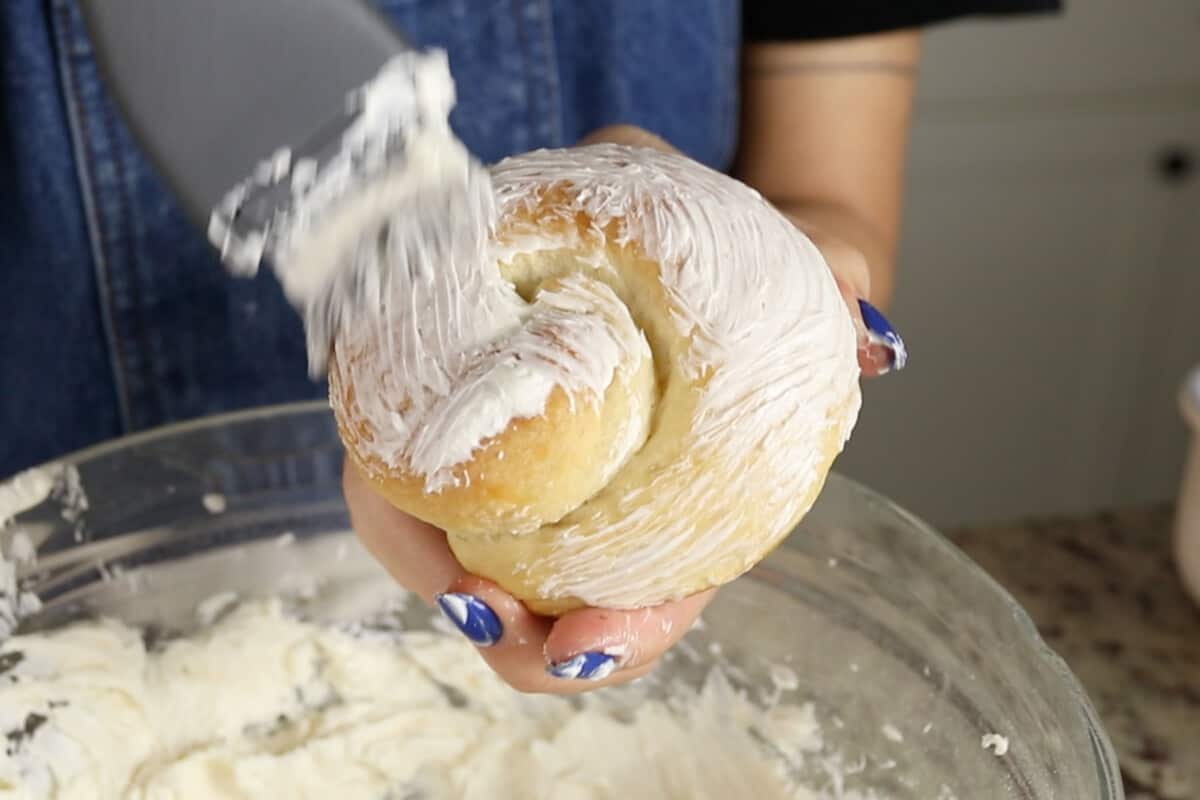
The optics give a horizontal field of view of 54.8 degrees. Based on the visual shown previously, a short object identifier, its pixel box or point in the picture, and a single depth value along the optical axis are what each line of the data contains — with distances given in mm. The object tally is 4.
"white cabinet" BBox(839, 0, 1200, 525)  1403
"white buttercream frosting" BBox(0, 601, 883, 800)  708
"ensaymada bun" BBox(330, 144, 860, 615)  441
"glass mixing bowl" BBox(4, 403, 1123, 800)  607
